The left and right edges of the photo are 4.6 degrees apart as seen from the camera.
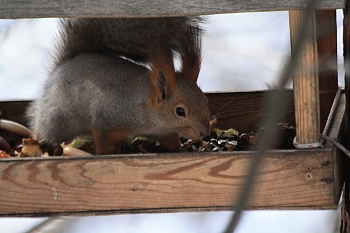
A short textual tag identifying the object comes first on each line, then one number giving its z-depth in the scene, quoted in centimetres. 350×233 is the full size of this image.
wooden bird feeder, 345
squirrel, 358
